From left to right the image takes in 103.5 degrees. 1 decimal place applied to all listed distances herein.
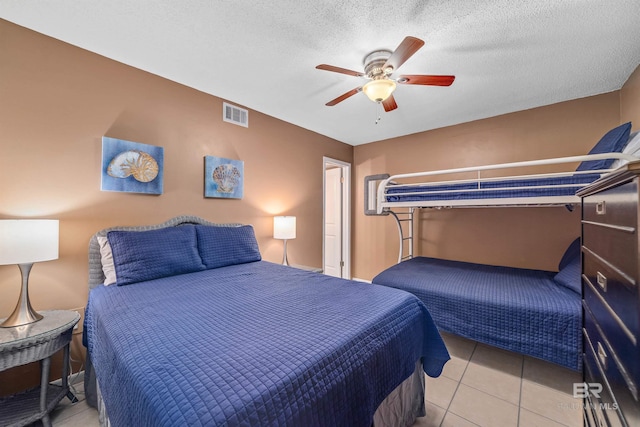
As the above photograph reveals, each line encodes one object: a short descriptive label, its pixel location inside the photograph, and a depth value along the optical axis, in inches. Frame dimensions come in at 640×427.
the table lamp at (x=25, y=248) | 53.9
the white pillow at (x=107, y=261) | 71.4
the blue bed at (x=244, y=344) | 28.6
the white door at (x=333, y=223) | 176.7
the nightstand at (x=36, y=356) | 51.3
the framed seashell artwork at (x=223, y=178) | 104.5
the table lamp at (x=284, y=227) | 119.7
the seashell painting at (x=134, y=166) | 81.4
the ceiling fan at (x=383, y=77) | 67.7
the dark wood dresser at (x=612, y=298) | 25.5
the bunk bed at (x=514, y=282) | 66.4
